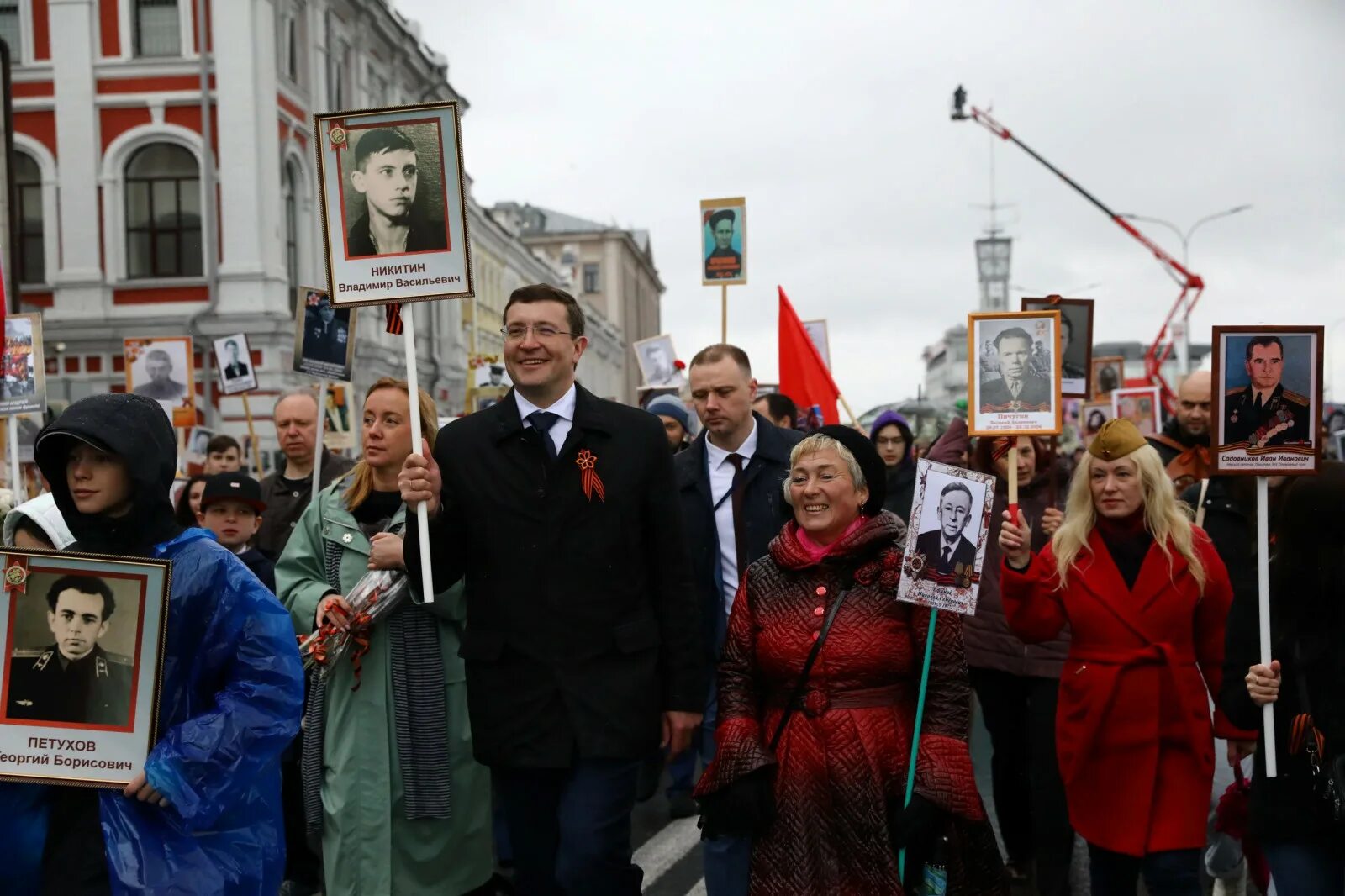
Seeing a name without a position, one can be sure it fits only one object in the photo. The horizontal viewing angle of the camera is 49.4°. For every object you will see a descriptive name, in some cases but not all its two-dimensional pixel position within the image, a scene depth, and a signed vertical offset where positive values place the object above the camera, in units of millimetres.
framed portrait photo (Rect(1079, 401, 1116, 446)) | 15906 -352
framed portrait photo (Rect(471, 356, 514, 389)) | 23344 +281
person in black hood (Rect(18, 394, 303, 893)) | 3178 -686
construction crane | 26562 +2675
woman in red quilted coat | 4062 -959
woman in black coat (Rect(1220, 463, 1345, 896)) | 4070 -861
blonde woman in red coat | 4727 -895
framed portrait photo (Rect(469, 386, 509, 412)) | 21053 -42
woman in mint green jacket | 4773 -1107
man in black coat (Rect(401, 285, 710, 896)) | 4301 -623
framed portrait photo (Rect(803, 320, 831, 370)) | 13624 +482
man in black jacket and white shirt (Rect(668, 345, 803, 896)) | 5785 -391
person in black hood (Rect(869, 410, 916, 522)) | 9117 -456
